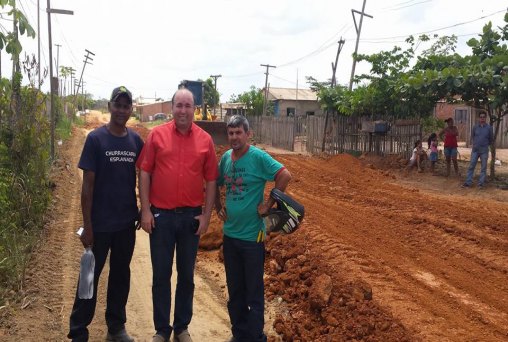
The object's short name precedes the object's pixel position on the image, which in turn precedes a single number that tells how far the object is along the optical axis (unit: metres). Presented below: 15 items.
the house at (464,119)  22.58
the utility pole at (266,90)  37.36
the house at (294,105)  45.00
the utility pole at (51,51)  13.57
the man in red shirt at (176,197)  3.80
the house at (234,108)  42.38
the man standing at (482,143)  11.78
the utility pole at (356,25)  25.13
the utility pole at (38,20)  15.41
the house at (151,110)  76.75
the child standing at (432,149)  14.20
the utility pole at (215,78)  43.56
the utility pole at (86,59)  43.88
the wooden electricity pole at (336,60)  33.67
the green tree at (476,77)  11.60
